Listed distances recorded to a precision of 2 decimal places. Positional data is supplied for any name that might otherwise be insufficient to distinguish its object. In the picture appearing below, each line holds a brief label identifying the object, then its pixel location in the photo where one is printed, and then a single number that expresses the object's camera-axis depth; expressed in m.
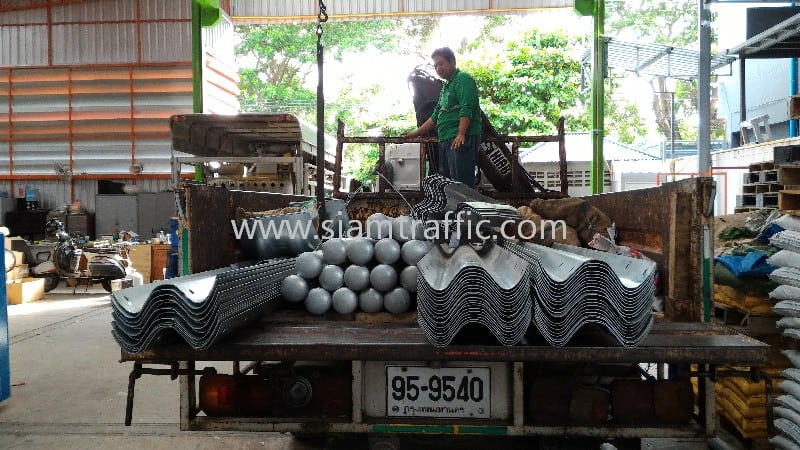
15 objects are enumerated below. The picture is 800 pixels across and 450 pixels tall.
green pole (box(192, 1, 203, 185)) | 8.26
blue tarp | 3.51
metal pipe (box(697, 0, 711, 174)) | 6.67
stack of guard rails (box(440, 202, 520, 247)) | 2.54
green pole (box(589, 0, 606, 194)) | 6.94
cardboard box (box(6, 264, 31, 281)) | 9.54
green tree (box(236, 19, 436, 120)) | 19.62
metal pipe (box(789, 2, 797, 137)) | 12.53
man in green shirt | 4.55
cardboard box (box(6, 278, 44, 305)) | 8.92
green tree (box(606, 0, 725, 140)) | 24.31
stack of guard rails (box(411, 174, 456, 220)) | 3.52
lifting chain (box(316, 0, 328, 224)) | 2.99
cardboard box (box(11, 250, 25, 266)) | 9.75
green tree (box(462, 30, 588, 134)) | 14.86
